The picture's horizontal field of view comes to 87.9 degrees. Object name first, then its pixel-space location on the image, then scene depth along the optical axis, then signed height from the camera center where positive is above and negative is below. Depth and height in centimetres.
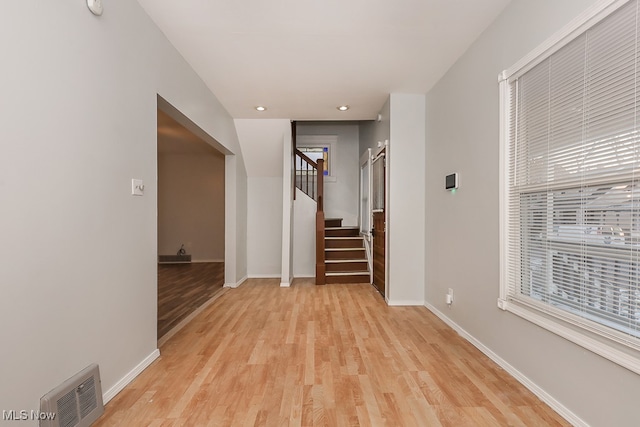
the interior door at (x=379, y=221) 463 -14
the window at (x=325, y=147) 728 +142
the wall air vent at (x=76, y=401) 153 -96
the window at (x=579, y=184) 151 +16
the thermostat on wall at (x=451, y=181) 321 +31
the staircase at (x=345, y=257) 562 -81
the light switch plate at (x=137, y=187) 227 +16
